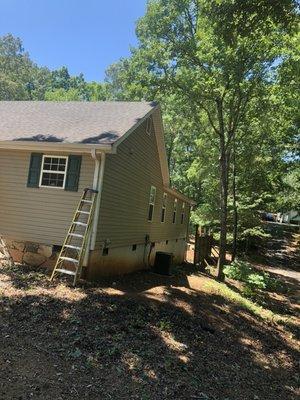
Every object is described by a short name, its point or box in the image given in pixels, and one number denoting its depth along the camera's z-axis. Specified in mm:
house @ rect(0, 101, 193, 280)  12172
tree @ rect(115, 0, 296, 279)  16828
